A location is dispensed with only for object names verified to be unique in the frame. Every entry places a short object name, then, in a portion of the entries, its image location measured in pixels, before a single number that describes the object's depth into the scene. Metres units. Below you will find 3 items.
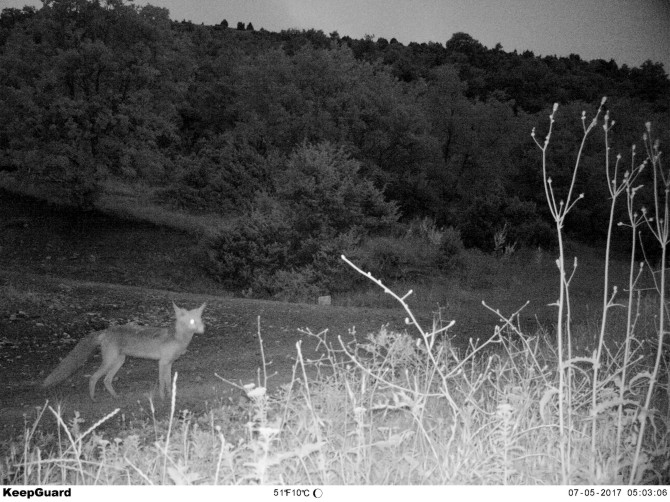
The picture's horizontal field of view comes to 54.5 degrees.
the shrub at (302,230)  14.48
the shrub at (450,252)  16.12
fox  5.83
